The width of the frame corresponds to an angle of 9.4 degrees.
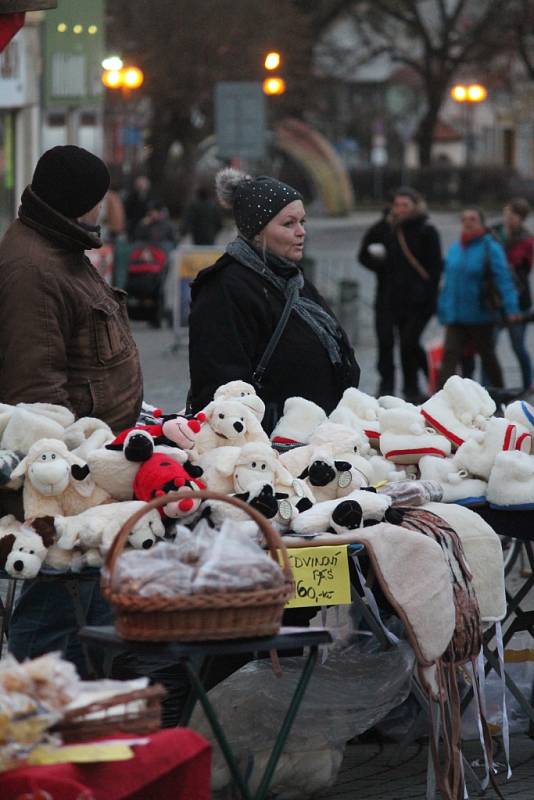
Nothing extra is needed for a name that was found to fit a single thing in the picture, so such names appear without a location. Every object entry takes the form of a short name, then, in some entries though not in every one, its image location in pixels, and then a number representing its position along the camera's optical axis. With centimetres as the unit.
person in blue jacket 2484
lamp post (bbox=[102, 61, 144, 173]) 4936
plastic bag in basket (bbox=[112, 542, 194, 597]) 711
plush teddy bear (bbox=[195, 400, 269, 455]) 925
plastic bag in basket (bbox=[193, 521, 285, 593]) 715
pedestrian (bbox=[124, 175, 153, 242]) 5155
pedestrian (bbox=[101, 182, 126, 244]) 4493
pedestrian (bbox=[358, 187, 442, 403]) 2634
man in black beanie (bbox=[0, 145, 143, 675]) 946
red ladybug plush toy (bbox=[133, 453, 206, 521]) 845
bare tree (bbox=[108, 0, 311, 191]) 7072
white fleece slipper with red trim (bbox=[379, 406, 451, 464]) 992
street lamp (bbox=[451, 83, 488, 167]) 7595
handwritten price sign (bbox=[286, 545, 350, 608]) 859
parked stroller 3724
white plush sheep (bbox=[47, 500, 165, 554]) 841
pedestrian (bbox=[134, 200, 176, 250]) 3985
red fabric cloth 624
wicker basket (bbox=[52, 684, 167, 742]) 653
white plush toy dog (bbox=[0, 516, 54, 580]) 844
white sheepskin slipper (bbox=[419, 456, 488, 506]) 973
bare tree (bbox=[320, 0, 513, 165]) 9612
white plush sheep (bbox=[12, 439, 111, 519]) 866
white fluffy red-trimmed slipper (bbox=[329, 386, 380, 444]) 1017
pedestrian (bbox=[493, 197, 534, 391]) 2722
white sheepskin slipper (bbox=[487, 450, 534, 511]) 954
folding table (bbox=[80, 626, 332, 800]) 718
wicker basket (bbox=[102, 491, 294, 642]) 707
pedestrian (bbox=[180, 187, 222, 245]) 4559
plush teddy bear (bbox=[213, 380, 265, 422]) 957
